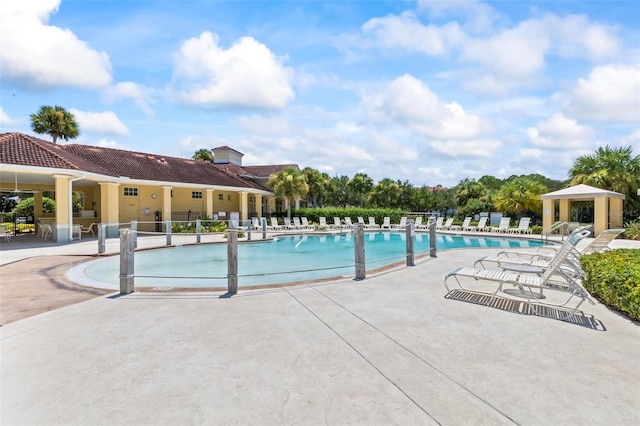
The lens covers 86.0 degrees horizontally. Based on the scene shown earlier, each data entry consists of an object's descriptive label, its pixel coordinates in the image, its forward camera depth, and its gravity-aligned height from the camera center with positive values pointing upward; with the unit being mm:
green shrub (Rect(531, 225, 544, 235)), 21469 -1265
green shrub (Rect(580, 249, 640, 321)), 4648 -1083
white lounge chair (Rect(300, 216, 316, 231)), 26109 -1176
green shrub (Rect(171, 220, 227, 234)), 22548 -1076
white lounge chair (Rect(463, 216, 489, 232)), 22969 -1174
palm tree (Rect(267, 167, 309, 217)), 28688 +2223
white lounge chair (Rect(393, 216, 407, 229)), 26602 -1186
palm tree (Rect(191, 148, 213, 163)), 44938 +7403
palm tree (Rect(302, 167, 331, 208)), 32625 +2742
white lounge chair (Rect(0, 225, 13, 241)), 16805 -1055
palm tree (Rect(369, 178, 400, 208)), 37469 +1855
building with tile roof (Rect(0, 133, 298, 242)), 16672 +1820
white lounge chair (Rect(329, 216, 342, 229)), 26547 -1079
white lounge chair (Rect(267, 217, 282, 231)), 26134 -1162
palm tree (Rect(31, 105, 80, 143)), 30453 +8102
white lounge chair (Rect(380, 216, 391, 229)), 26467 -1078
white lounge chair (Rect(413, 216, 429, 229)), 25781 -1118
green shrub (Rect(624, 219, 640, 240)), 16830 -1156
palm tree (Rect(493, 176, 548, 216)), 24234 +872
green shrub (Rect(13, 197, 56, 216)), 28578 +469
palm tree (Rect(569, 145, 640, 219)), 21797 +2319
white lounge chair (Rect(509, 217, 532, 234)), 21125 -1155
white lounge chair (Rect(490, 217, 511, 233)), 21747 -1004
